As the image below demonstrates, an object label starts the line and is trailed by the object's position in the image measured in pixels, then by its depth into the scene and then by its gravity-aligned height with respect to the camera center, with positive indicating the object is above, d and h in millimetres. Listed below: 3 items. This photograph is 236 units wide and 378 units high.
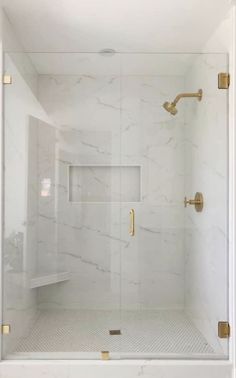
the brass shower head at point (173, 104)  2562 +632
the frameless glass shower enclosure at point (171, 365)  2293 -1037
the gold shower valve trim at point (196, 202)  2611 -39
